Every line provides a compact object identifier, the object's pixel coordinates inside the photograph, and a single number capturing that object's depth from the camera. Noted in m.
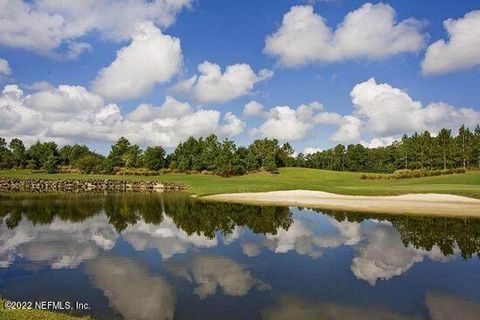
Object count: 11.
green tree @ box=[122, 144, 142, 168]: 140.50
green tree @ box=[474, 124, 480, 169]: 125.81
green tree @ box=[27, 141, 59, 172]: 142.12
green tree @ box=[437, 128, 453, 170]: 130.25
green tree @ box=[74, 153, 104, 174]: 132.62
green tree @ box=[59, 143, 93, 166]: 154.62
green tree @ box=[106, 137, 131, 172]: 134.81
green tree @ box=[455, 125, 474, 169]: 124.88
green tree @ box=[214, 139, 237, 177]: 123.31
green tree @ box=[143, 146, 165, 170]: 137.12
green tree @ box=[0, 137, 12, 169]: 142.88
